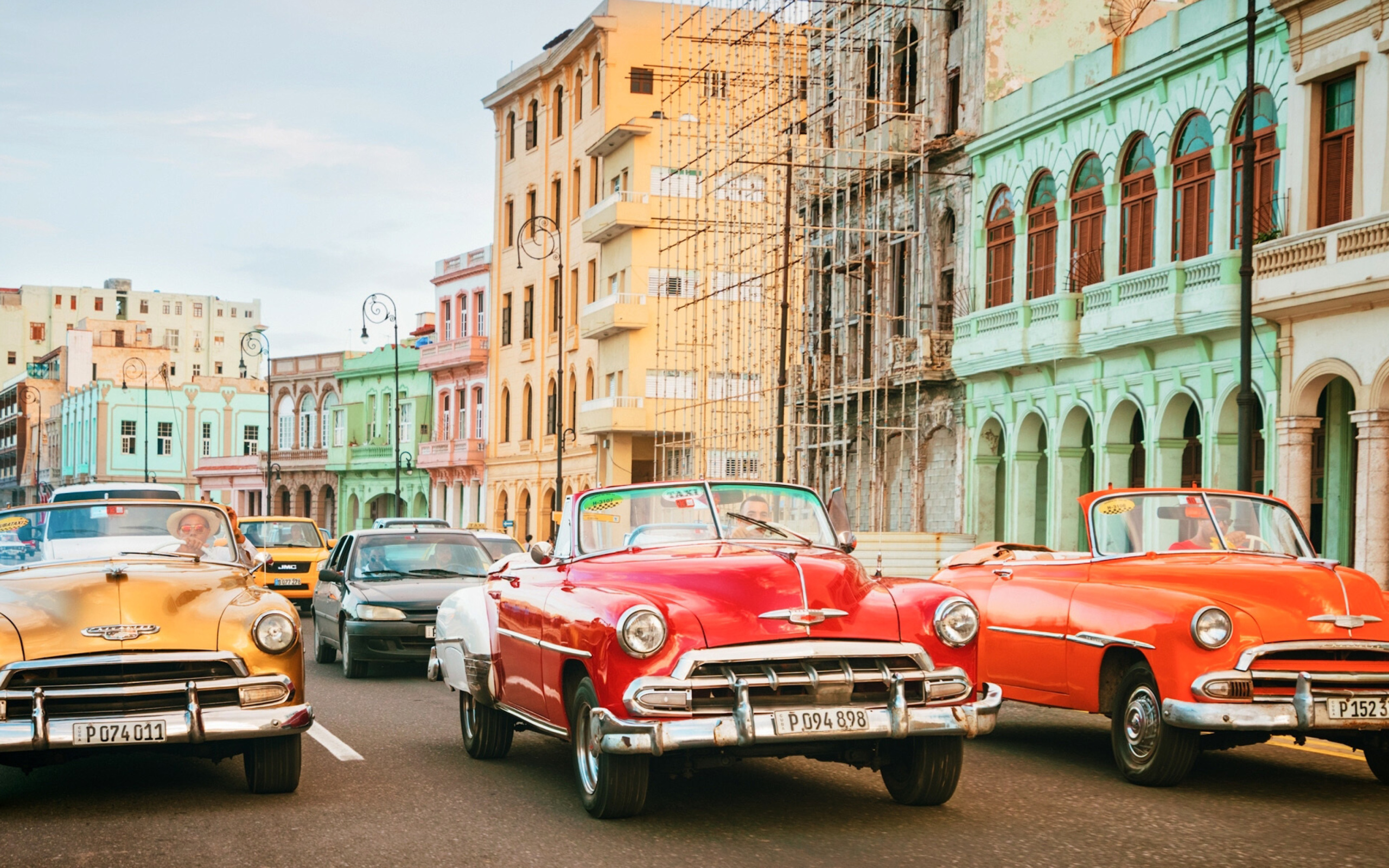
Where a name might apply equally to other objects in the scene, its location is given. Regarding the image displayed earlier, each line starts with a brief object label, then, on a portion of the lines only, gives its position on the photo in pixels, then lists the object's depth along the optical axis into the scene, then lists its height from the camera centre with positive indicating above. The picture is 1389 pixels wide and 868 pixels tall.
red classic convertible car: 7.61 -1.10
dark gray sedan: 16.05 -1.59
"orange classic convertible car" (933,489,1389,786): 8.84 -1.11
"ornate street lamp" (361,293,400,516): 51.56 +3.25
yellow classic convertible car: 8.04 -1.19
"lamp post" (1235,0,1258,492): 20.41 +1.71
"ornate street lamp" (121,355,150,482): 119.06 +3.90
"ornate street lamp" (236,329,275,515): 62.90 +0.07
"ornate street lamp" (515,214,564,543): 56.78 +6.89
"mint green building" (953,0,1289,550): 26.66 +2.73
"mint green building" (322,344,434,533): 76.19 -0.49
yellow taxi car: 26.78 -2.05
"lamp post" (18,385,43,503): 120.44 +2.01
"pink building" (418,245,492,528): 69.50 +1.68
